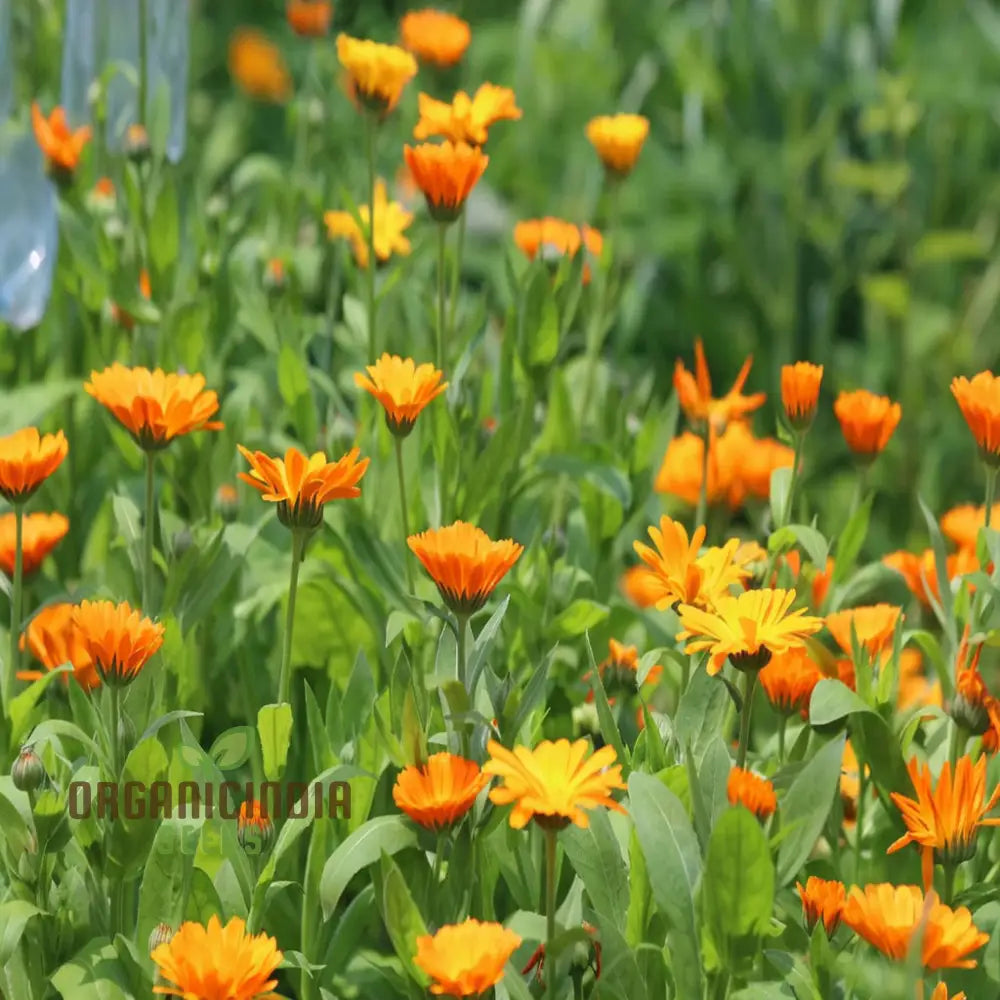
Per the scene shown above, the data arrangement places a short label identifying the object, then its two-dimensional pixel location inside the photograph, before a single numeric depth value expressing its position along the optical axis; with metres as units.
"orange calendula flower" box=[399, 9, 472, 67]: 3.95
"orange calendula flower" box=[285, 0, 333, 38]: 4.72
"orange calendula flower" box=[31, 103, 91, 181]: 3.97
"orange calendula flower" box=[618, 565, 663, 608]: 3.90
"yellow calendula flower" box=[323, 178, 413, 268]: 3.94
